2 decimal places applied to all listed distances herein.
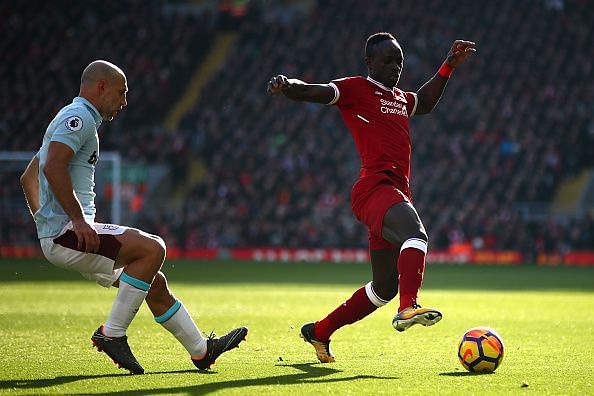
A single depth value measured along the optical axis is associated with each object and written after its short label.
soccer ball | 14.79
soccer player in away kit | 13.16
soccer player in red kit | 14.80
